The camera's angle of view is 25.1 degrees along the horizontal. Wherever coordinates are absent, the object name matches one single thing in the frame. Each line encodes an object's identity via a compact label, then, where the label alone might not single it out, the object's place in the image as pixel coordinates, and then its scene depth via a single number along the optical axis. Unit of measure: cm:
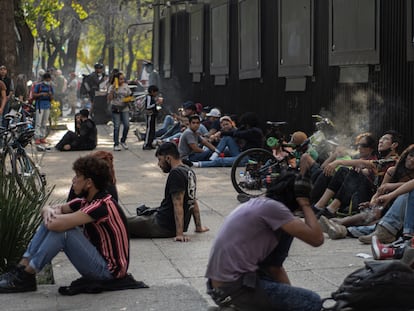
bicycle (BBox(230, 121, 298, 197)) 1252
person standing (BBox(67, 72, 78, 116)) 3850
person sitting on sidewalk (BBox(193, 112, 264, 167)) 1591
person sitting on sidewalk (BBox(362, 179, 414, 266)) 777
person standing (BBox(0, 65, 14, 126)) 1970
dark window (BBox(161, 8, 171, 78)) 2844
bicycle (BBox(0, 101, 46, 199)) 1231
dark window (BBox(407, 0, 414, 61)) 1114
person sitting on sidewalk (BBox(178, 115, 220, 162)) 1548
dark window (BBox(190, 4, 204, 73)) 2348
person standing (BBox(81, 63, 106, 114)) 3008
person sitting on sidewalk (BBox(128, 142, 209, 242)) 924
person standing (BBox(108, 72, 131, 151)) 2002
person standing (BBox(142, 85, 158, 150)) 2034
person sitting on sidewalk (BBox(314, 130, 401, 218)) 1000
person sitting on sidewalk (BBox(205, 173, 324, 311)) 552
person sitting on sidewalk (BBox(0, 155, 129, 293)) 699
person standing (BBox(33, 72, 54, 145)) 2130
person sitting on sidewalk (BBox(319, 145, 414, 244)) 880
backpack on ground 575
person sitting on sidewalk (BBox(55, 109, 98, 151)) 2012
